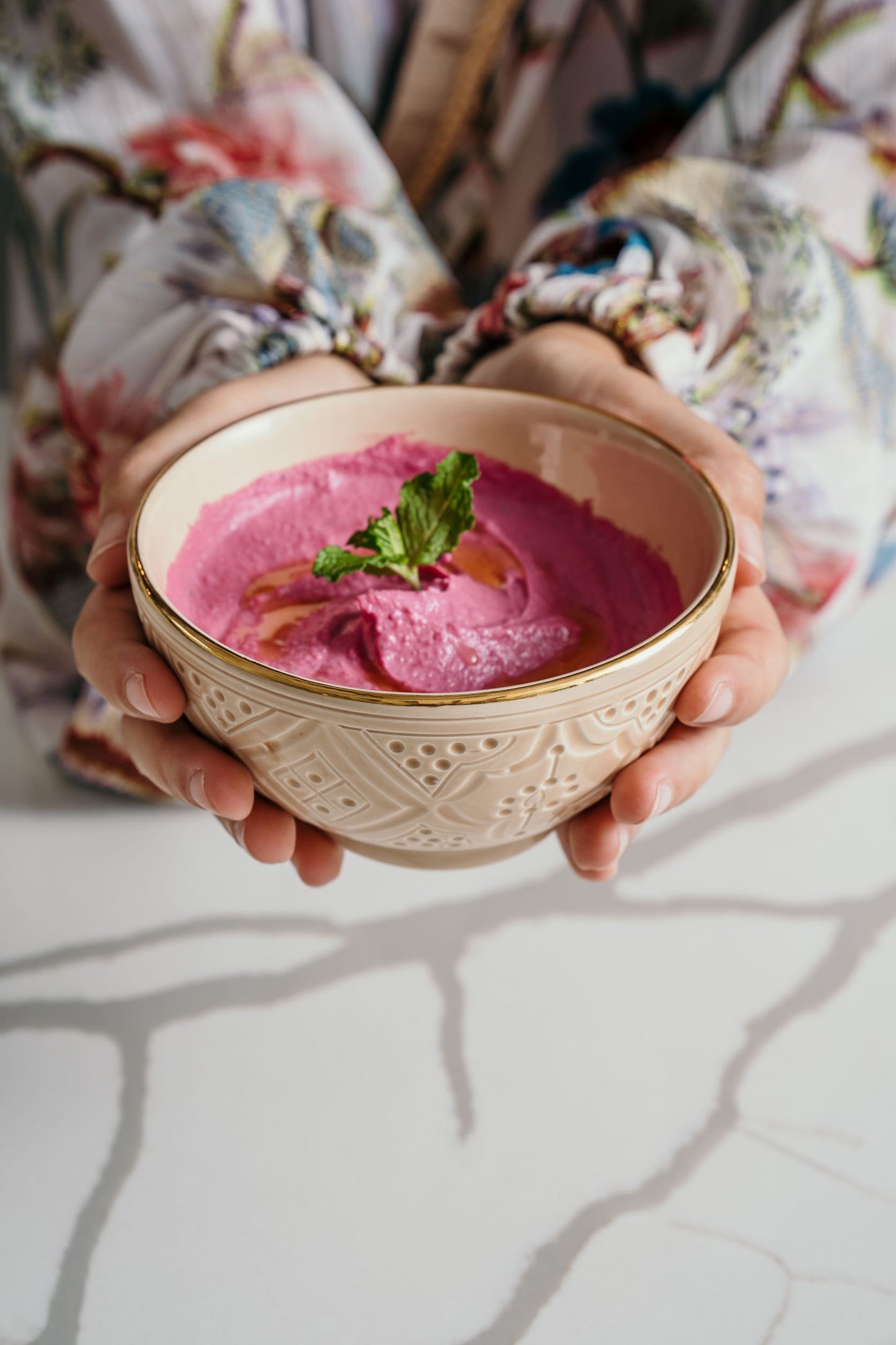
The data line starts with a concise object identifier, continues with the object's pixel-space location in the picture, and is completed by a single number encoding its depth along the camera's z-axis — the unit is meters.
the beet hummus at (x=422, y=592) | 0.56
